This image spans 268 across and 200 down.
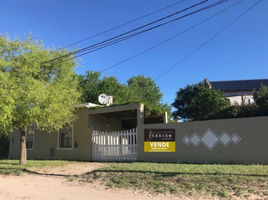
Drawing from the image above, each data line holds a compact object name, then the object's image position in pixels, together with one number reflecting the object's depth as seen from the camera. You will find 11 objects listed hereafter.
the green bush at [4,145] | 20.54
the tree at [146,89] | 40.12
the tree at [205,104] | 19.84
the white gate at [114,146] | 12.39
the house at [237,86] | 30.90
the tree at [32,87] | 10.34
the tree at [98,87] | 26.95
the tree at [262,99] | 16.01
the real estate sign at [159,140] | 11.45
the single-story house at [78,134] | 14.20
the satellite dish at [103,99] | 15.11
